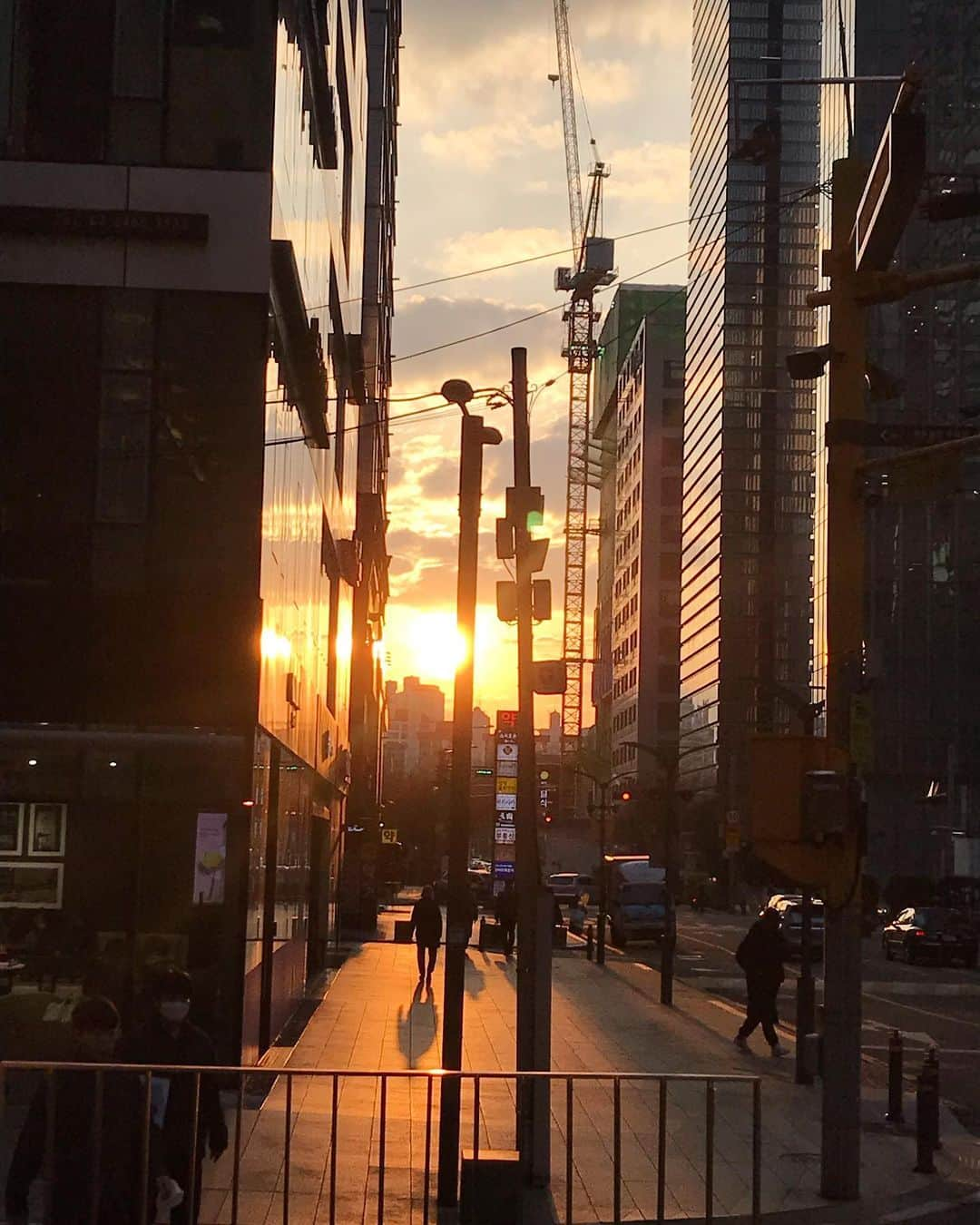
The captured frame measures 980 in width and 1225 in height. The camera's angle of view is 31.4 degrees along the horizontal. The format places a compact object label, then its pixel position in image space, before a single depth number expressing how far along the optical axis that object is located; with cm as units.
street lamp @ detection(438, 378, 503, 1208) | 1300
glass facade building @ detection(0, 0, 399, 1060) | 1814
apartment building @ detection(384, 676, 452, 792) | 18275
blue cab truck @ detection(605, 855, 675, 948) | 5750
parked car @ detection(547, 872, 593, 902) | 8598
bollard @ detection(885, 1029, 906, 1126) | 1716
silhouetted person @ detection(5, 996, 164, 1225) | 731
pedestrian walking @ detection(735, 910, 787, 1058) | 2430
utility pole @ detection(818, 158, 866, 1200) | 1230
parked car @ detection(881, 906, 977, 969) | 5019
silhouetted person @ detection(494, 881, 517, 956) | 4700
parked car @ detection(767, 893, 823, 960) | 4864
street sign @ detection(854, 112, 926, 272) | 1088
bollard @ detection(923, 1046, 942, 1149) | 1474
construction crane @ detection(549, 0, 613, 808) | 19575
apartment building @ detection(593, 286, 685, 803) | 16238
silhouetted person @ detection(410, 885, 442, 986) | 3369
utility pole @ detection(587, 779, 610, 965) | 4456
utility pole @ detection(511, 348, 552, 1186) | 1267
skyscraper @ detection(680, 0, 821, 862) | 12181
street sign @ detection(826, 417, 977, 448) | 1230
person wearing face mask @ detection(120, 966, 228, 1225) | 883
